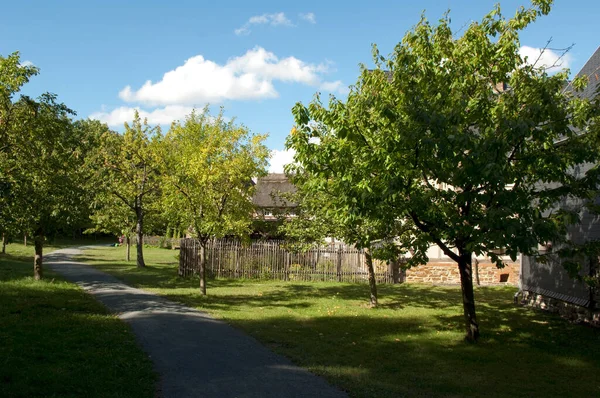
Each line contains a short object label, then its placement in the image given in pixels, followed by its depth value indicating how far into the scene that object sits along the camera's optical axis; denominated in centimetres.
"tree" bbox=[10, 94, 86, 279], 1318
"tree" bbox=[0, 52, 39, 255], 1266
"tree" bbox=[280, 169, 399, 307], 897
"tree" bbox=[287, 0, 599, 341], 779
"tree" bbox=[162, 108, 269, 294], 1600
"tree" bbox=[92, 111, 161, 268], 2825
